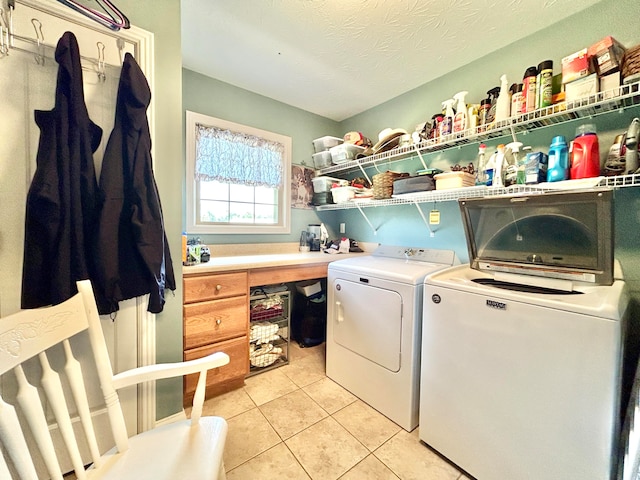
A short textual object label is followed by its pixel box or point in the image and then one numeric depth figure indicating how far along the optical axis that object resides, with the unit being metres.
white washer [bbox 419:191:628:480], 0.90
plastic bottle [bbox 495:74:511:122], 1.50
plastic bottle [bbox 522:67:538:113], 1.38
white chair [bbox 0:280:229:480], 0.65
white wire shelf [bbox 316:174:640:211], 1.13
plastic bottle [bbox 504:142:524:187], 1.44
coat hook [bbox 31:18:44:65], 1.06
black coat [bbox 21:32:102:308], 0.97
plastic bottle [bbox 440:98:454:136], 1.76
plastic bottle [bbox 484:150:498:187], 1.53
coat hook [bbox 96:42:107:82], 1.19
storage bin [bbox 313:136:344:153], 2.67
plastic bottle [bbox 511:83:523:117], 1.43
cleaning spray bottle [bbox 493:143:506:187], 1.48
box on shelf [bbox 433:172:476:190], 1.64
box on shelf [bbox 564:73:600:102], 1.19
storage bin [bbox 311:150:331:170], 2.65
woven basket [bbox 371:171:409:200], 2.09
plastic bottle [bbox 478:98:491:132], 1.63
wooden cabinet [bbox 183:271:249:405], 1.57
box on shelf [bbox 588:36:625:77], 1.16
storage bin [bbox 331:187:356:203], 2.40
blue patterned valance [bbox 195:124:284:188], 2.18
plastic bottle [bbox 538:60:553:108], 1.33
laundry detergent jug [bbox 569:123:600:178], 1.21
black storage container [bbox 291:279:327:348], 2.55
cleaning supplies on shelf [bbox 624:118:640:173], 1.13
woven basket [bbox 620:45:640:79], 1.09
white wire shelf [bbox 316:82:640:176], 1.14
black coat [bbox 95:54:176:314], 1.11
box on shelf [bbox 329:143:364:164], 2.43
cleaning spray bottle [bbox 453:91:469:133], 1.69
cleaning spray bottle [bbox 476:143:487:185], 1.63
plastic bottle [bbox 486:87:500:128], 1.59
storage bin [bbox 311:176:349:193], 2.66
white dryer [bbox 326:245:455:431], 1.48
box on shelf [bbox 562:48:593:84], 1.22
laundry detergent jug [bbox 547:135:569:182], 1.29
